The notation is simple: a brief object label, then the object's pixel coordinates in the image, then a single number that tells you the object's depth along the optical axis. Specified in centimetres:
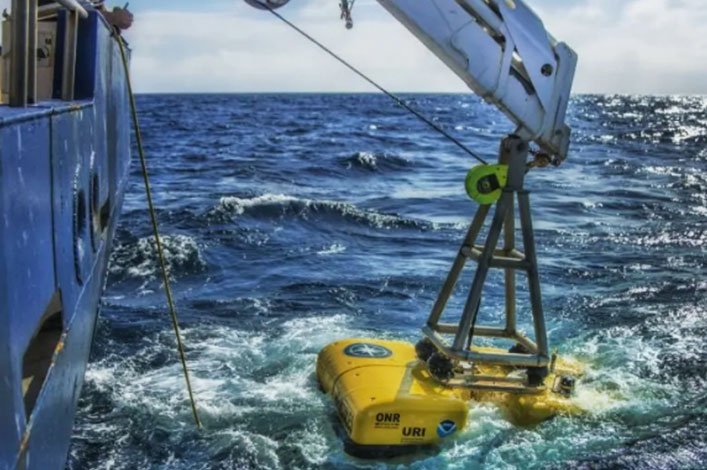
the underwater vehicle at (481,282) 659
